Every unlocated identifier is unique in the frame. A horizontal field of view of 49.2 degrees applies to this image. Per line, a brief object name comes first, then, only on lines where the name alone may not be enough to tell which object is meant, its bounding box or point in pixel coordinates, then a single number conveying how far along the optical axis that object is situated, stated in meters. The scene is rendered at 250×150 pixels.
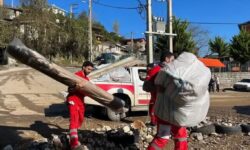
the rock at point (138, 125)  6.51
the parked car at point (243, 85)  24.25
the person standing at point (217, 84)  22.79
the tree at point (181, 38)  30.80
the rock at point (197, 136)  5.82
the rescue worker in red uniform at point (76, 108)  4.97
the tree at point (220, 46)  41.52
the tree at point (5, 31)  34.90
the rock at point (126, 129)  6.01
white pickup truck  8.60
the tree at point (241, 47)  35.83
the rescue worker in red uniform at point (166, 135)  4.02
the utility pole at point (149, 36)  13.31
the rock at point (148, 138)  5.72
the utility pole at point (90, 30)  31.72
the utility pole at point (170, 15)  16.86
